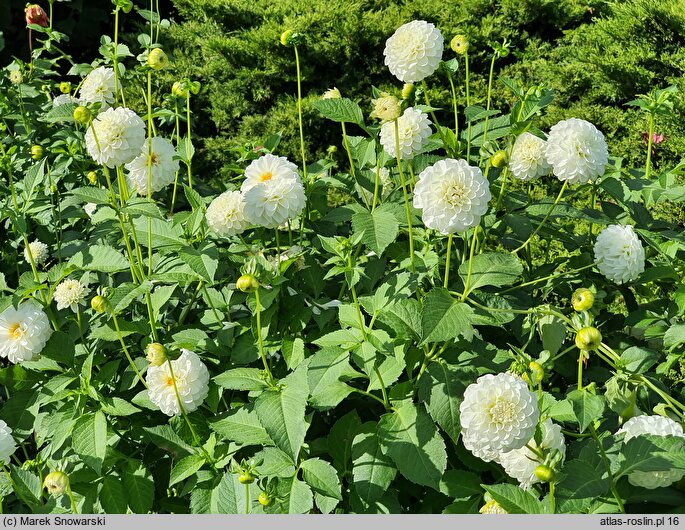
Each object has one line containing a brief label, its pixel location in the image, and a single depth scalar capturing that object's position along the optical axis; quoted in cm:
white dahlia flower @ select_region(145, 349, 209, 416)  154
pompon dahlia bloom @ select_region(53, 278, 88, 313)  176
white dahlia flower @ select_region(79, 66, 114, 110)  210
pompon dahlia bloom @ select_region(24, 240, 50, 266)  221
